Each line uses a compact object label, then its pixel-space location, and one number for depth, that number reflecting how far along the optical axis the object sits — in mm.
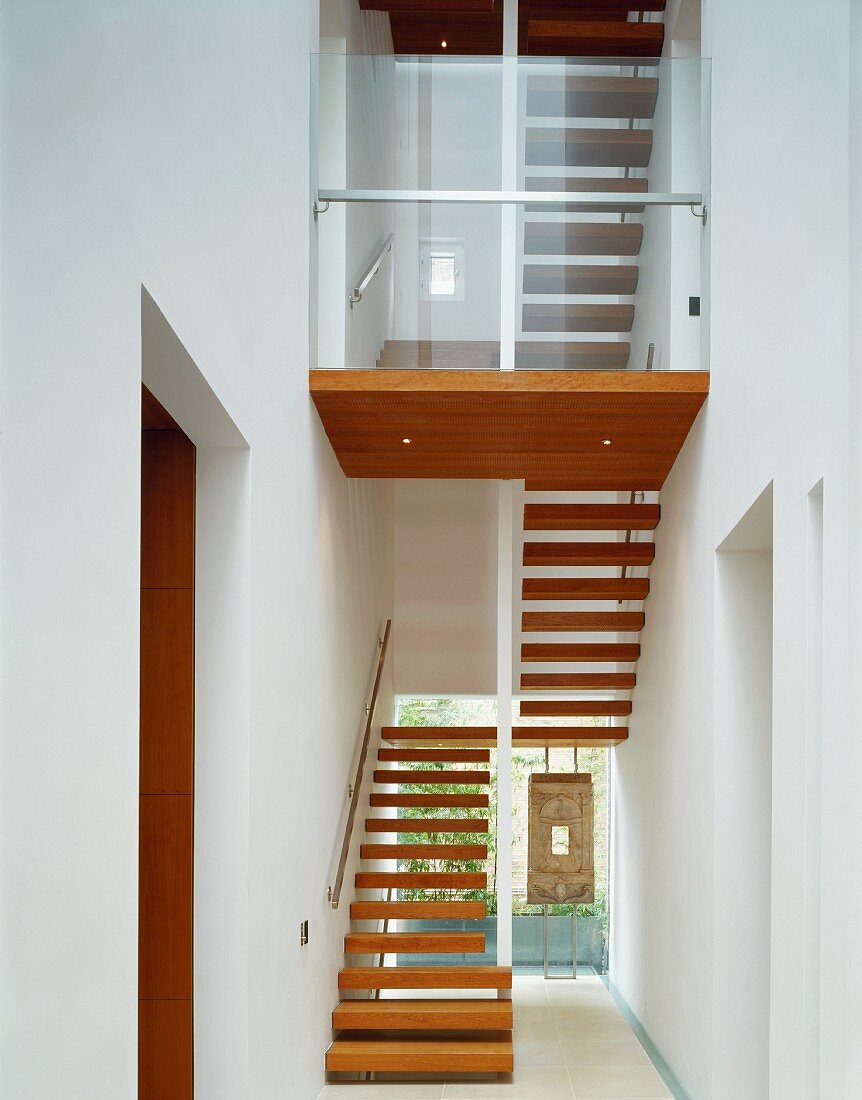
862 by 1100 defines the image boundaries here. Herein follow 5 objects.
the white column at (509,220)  5879
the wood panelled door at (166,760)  3912
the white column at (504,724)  7000
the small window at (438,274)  5914
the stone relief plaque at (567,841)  10914
